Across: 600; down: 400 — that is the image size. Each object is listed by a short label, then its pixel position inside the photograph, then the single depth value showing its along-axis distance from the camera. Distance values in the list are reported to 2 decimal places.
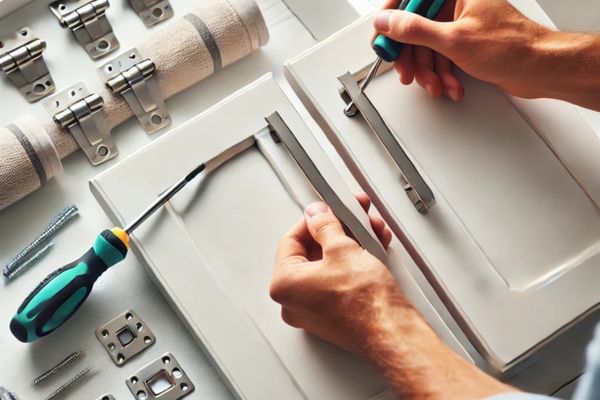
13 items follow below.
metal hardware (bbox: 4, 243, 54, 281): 1.11
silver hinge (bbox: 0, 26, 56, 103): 1.16
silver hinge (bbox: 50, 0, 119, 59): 1.18
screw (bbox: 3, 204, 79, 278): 1.11
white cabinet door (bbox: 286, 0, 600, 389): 1.02
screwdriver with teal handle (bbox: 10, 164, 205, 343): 1.04
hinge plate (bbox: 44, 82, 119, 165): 1.14
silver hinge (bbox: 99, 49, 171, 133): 1.15
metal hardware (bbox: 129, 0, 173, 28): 1.21
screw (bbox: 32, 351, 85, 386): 1.08
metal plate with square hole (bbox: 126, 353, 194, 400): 1.08
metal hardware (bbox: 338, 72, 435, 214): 1.03
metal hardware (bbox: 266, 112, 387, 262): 1.02
